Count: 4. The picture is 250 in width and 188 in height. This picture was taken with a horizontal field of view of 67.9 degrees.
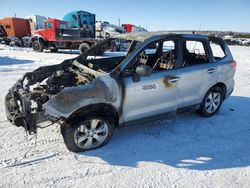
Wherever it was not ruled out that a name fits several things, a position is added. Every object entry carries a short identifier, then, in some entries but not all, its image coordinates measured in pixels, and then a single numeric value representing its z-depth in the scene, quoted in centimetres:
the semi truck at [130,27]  2520
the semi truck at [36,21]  1866
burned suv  270
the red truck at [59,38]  1347
